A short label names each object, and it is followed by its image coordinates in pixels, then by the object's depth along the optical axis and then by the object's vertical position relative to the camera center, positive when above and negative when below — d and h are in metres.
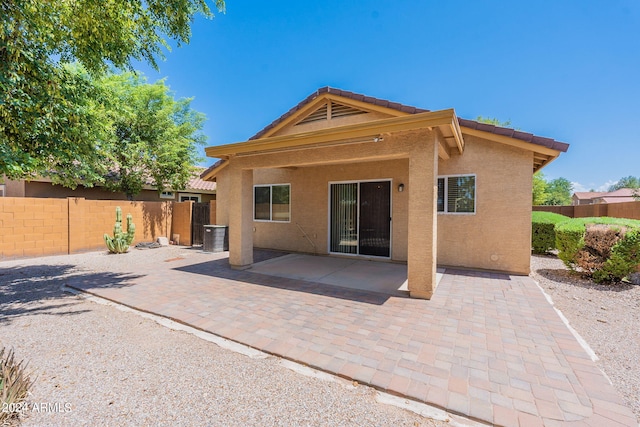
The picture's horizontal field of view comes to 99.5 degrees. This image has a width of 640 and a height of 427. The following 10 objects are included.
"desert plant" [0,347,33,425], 2.12 -1.49
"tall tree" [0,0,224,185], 4.10 +2.80
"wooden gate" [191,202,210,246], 12.73 -0.49
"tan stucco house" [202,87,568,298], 5.15 +0.75
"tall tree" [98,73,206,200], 13.30 +3.40
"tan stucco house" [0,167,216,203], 12.19 +0.94
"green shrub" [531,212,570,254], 9.99 -0.72
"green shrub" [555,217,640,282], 6.07 -0.75
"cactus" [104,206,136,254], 10.29 -1.11
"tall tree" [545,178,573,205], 61.77 +6.62
